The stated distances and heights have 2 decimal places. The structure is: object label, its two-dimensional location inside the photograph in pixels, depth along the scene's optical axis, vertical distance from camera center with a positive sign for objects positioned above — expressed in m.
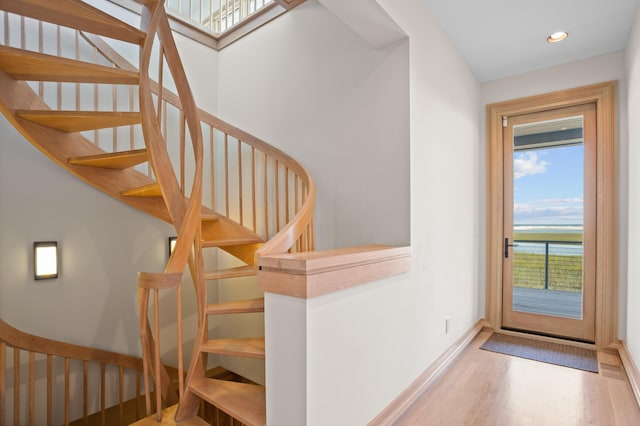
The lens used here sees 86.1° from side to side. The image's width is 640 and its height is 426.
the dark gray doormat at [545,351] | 2.63 -1.17
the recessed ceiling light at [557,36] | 2.60 +1.35
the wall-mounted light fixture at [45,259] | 2.46 -0.35
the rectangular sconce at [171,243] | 3.18 -0.30
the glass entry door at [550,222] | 3.02 -0.10
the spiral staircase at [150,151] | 1.81 +0.43
